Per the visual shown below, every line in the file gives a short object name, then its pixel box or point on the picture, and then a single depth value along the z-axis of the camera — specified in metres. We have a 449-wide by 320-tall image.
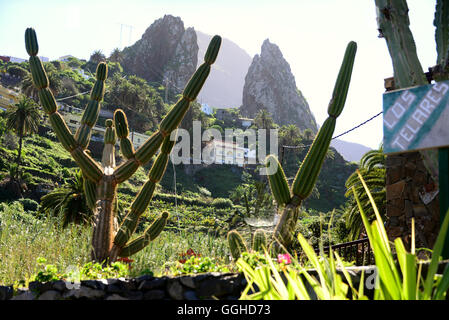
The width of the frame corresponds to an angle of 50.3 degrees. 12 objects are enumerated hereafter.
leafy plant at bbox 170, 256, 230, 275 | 4.83
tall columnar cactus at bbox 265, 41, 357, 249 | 6.23
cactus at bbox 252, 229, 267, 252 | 5.89
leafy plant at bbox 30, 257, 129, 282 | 4.92
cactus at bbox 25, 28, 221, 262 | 7.68
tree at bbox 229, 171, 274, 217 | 19.23
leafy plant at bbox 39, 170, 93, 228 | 15.80
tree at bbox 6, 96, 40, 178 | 36.90
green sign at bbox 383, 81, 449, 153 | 3.43
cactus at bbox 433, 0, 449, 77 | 5.11
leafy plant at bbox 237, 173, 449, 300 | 2.79
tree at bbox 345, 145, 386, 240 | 11.25
